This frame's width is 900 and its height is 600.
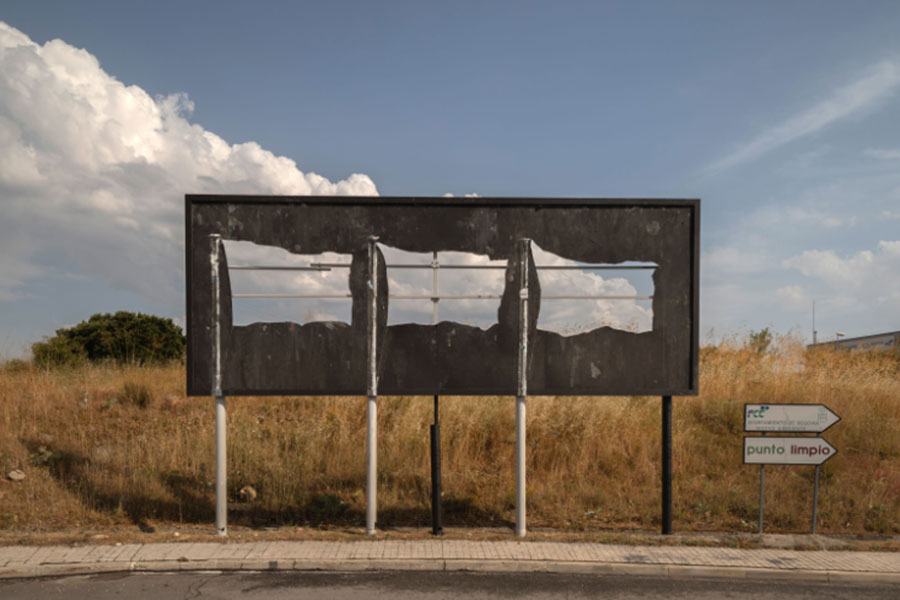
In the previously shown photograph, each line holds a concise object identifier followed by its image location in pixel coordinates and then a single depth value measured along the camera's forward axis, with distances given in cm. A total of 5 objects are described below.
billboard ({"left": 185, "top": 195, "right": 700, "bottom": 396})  827
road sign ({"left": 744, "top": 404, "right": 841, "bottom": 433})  845
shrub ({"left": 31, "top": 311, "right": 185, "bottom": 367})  2361
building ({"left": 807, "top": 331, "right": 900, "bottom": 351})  4194
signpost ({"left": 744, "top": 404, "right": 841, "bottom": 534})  840
